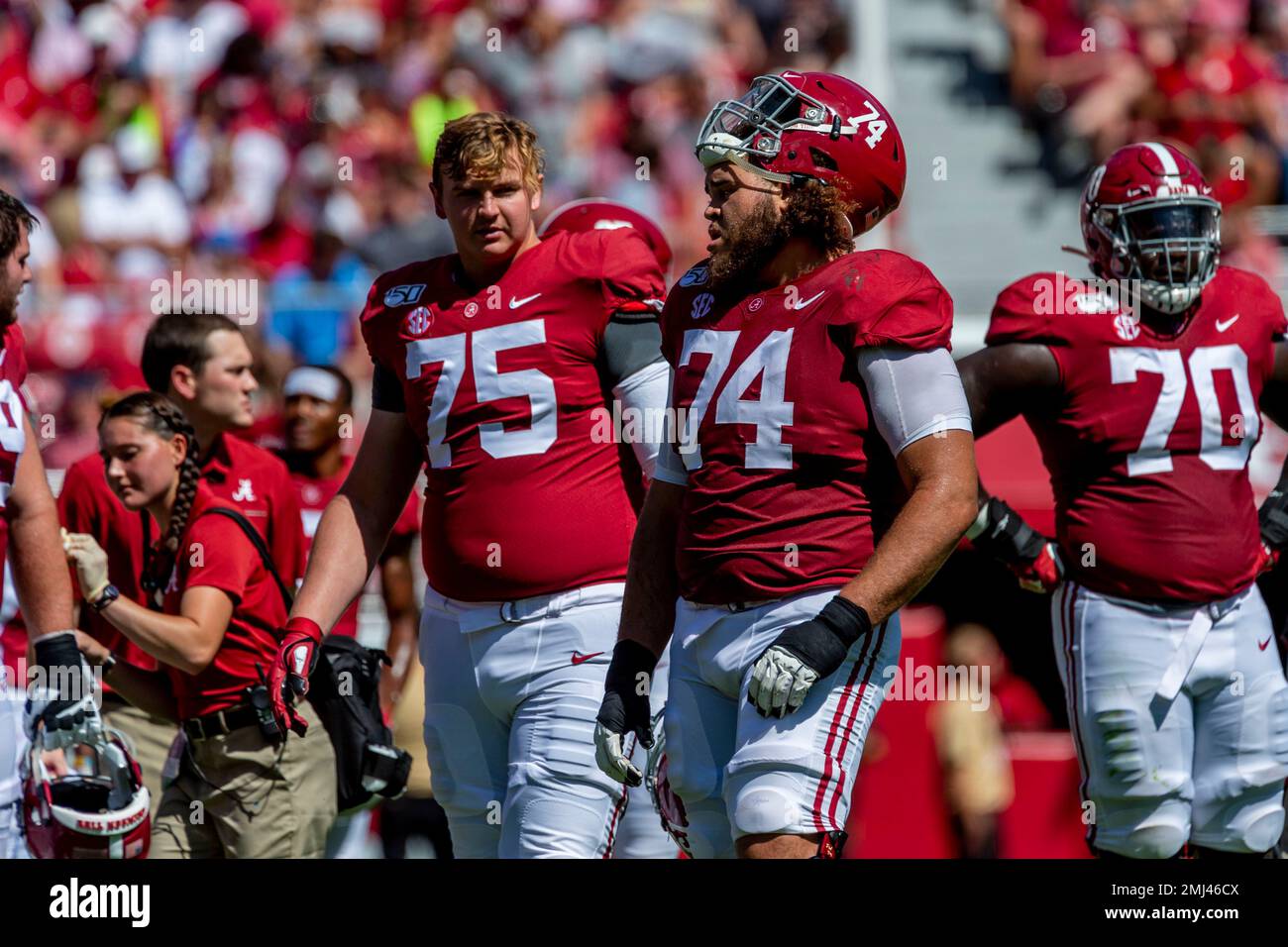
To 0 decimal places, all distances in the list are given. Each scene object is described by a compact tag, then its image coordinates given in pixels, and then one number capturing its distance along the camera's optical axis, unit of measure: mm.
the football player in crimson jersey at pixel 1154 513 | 9414
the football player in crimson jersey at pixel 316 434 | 12969
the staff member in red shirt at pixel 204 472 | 10828
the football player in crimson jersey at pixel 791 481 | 6676
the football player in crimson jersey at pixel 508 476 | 8437
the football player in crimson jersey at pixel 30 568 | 8141
